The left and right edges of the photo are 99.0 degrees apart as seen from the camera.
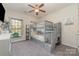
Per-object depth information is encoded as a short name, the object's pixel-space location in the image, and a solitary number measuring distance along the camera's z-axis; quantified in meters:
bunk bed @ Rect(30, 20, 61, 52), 2.46
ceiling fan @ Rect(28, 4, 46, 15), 2.43
